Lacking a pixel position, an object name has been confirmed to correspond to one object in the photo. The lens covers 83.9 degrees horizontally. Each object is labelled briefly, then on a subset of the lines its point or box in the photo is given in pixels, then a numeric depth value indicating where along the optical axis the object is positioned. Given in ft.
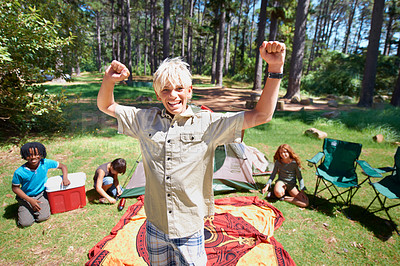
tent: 14.26
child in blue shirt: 10.03
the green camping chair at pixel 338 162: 12.77
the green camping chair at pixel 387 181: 11.05
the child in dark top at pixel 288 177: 12.99
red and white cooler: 11.12
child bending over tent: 12.33
